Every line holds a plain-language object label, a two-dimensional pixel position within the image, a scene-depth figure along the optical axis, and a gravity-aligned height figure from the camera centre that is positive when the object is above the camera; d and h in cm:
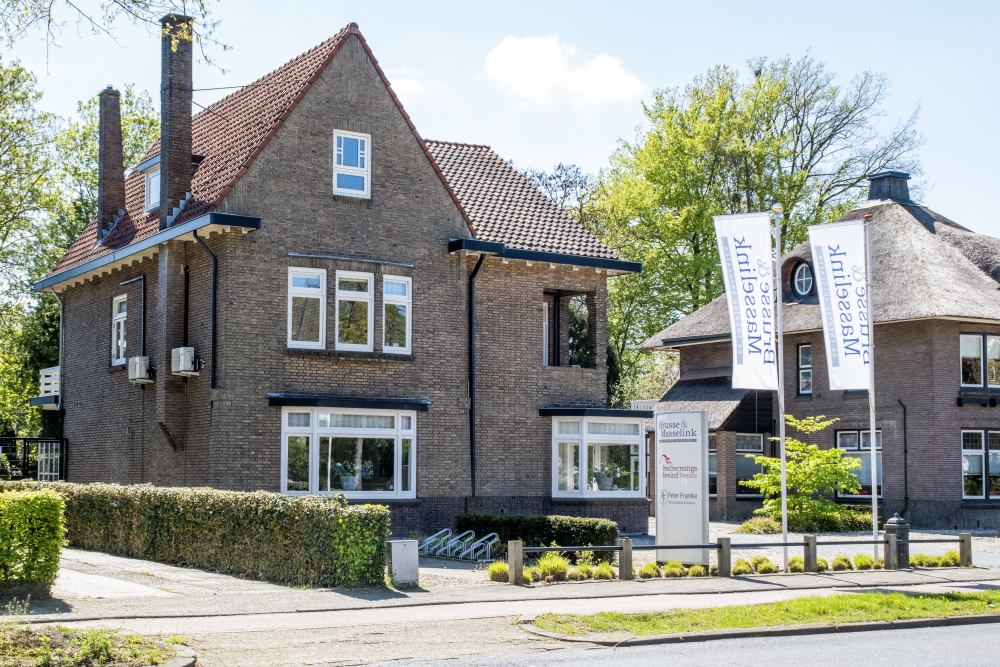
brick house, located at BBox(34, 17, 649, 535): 2230 +222
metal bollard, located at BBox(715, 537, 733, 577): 1720 -210
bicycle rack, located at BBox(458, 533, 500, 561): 2120 -245
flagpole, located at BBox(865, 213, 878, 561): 1936 +91
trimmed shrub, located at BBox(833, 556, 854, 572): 1886 -239
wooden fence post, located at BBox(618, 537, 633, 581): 1670 -215
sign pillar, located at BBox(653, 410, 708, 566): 1816 -97
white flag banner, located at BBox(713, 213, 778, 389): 1931 +231
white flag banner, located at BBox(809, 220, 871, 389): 1973 +226
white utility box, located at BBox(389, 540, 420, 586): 1505 -191
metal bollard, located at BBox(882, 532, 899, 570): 1905 -223
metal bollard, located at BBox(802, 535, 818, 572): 1833 -221
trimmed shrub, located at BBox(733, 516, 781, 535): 2892 -272
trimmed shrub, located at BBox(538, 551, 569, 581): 1638 -215
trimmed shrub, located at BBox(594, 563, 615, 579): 1680 -226
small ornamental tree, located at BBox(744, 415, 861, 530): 2823 -147
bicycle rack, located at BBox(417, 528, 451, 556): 2184 -237
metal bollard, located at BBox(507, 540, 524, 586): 1578 -203
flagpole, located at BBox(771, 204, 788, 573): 1845 +150
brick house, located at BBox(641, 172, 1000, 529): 3153 +112
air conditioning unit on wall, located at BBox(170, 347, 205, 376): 2241 +123
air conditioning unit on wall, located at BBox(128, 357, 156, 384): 2380 +113
